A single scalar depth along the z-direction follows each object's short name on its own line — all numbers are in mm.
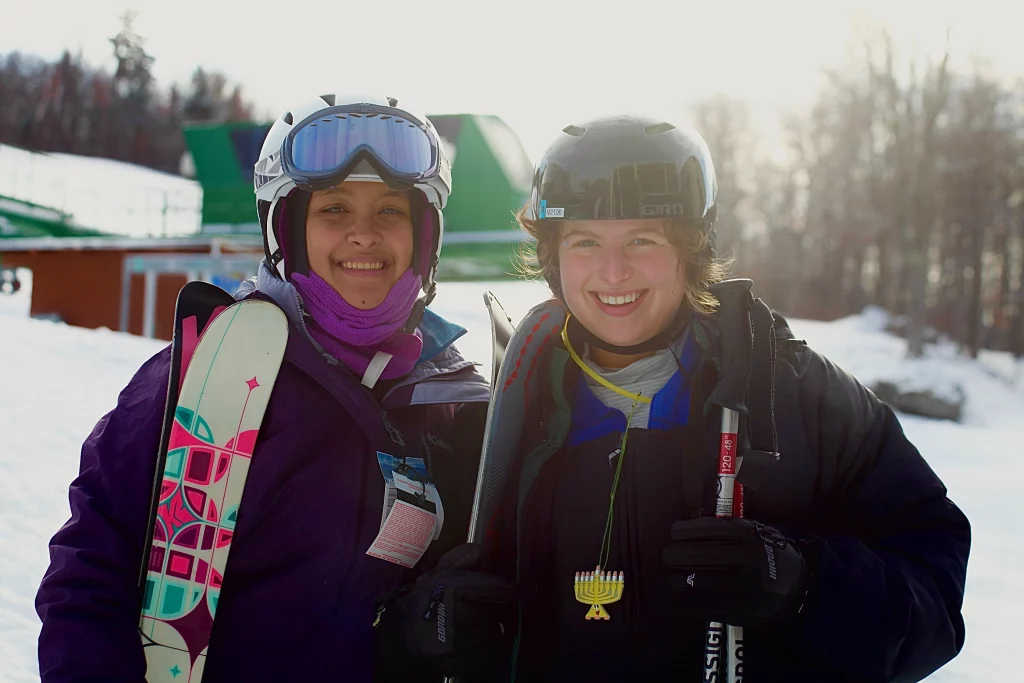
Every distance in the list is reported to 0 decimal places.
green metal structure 14836
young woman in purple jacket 2045
